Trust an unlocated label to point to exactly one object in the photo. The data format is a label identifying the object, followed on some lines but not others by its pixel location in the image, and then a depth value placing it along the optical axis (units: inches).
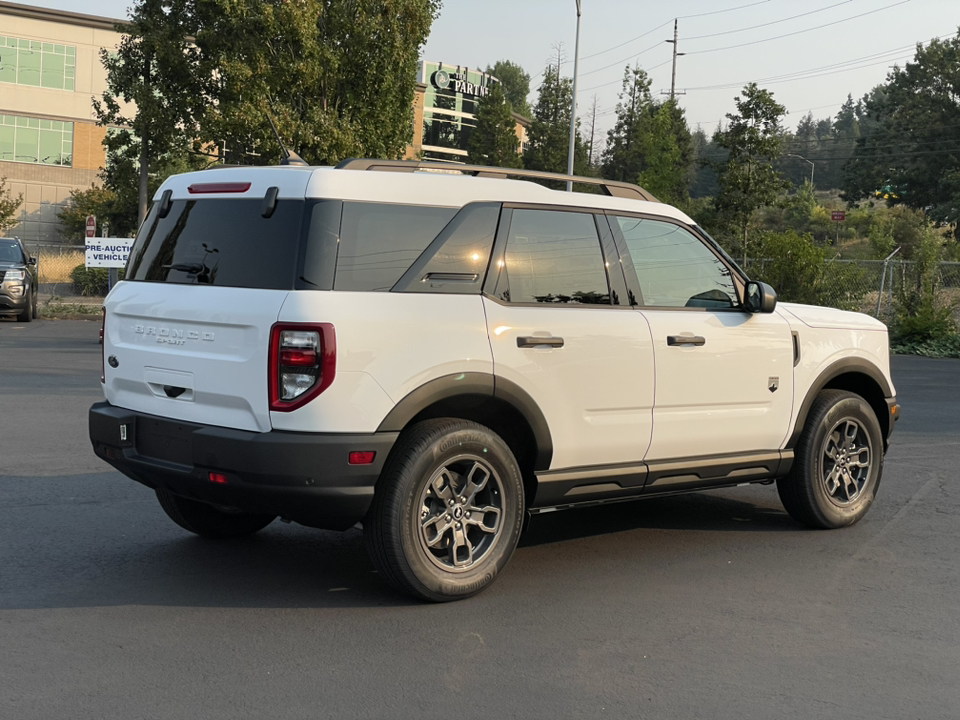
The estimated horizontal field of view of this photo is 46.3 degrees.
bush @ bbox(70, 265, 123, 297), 1513.3
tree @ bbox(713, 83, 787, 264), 1268.5
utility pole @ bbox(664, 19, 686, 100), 3245.6
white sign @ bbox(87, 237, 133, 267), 999.0
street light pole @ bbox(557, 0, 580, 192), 1478.1
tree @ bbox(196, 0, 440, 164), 1049.5
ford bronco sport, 191.8
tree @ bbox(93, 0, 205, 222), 1088.2
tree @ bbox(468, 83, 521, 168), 2361.0
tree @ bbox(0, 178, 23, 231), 1754.4
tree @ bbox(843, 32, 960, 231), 2642.7
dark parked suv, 946.1
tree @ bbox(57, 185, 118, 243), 1765.5
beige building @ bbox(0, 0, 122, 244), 2057.1
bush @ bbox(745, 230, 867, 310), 1008.2
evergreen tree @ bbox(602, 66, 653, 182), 2080.5
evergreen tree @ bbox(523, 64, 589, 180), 2407.7
